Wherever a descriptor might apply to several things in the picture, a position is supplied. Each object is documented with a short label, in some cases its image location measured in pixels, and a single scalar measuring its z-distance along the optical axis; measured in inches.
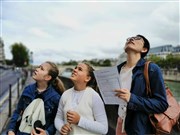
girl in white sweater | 50.7
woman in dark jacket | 47.4
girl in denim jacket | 57.0
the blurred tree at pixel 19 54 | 2627.5
